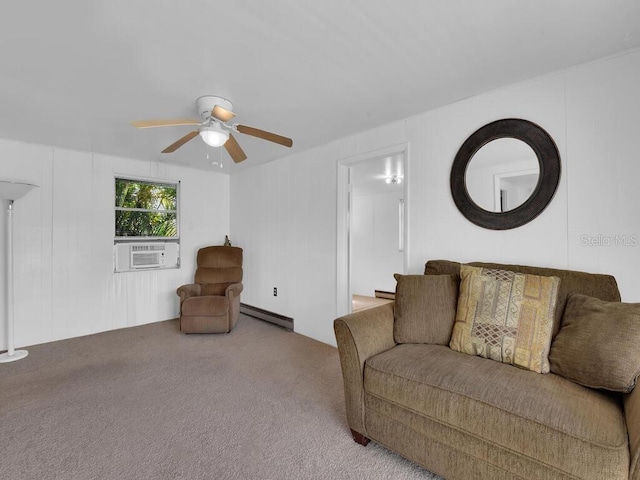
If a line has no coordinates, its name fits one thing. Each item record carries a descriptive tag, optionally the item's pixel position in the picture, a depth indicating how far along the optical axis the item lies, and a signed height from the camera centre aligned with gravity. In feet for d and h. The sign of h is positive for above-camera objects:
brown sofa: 3.60 -2.35
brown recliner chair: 11.85 -2.30
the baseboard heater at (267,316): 12.92 -3.50
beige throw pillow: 5.05 -1.39
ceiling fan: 6.92 +2.79
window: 13.30 +1.44
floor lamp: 9.50 -0.45
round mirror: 6.61 +1.58
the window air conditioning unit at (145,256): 13.21 -0.73
